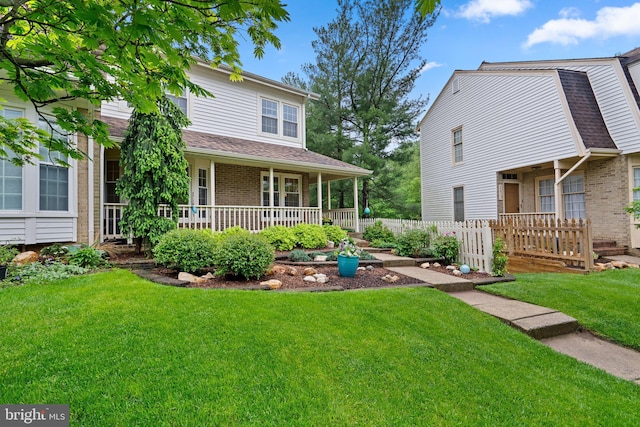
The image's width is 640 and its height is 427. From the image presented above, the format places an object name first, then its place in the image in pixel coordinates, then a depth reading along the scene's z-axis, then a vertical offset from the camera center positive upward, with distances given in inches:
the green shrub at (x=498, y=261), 261.6 -38.7
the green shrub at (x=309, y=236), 379.6 -21.9
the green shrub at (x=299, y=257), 301.5 -37.4
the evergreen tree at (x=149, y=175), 275.0 +42.2
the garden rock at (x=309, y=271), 245.4 -42.6
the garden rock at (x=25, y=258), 227.1 -26.7
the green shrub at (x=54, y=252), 254.6 -24.7
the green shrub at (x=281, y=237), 358.0 -21.3
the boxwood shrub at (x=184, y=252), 227.0 -23.2
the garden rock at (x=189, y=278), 208.2 -39.6
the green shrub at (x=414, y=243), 336.2 -28.2
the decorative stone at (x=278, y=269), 245.9 -40.8
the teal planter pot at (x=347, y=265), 240.2 -36.7
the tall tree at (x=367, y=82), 764.6 +359.2
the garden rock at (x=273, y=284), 198.2 -42.1
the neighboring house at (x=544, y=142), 386.9 +110.3
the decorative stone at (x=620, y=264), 335.0 -54.2
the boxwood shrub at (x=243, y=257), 213.2 -26.0
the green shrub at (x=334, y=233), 422.6 -20.5
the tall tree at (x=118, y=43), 86.8 +56.6
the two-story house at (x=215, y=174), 260.9 +60.9
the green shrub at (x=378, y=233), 423.5 -21.8
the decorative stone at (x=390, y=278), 237.9 -47.8
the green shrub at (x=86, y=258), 236.4 -28.1
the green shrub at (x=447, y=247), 307.1 -30.6
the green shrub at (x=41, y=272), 194.2 -33.3
